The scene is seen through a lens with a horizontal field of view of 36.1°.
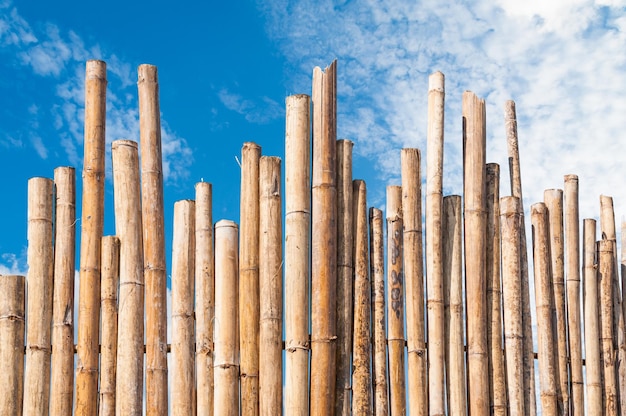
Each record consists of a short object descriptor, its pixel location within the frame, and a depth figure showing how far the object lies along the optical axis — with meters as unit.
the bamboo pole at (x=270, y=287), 5.06
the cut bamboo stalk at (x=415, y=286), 5.35
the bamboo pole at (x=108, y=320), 5.27
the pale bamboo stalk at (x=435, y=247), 5.39
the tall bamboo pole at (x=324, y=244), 5.07
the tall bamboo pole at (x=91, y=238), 5.31
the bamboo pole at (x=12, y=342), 5.37
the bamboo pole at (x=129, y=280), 5.21
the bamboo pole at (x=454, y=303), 5.45
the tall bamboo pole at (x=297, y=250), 5.08
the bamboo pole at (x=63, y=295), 5.32
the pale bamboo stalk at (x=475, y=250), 5.50
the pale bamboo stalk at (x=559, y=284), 5.84
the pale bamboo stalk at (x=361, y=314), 5.18
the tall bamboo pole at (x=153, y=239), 5.22
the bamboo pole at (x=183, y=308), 5.18
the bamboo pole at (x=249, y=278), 5.12
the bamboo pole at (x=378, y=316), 5.27
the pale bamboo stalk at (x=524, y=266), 5.64
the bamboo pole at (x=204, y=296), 5.18
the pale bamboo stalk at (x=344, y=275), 5.17
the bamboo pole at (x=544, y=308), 5.71
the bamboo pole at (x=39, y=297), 5.36
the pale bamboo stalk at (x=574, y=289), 5.91
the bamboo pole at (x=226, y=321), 5.10
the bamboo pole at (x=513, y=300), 5.57
